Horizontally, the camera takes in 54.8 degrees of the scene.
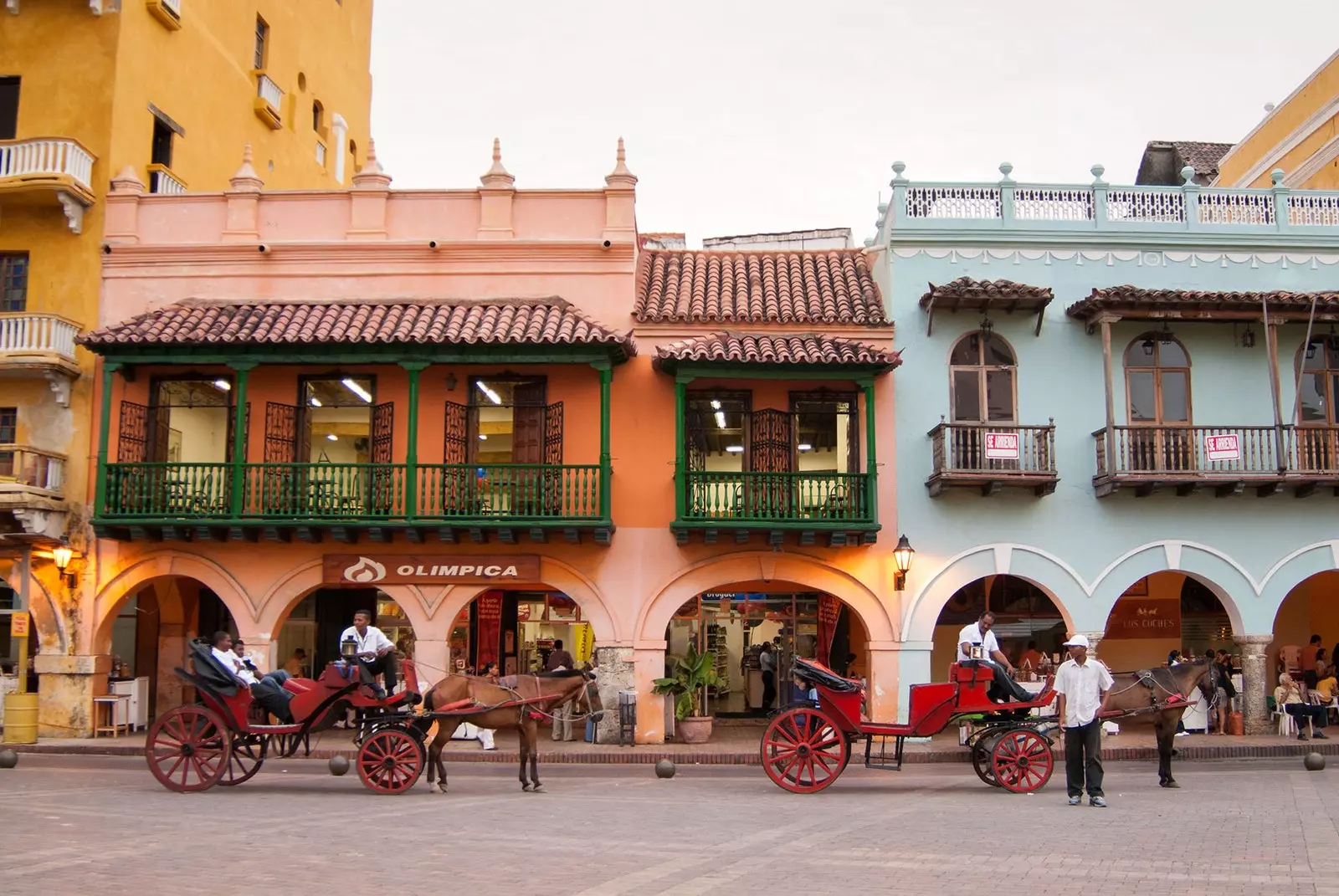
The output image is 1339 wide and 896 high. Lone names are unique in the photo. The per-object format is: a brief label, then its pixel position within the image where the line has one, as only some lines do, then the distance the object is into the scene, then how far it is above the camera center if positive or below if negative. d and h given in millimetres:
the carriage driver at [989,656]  14508 -332
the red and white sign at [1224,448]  20328 +2781
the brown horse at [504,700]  14414 -793
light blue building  20453 +3779
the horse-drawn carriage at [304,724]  13953 -1021
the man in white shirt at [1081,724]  13273 -987
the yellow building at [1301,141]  24328 +9791
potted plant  20078 -950
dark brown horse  14766 -788
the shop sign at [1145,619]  23250 +143
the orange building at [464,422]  20156 +3350
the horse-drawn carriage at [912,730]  14312 -1135
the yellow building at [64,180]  20688 +7409
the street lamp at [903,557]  19906 +1083
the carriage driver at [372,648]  14445 -218
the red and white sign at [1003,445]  20250 +2829
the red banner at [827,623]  23016 +88
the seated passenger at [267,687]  14039 -617
